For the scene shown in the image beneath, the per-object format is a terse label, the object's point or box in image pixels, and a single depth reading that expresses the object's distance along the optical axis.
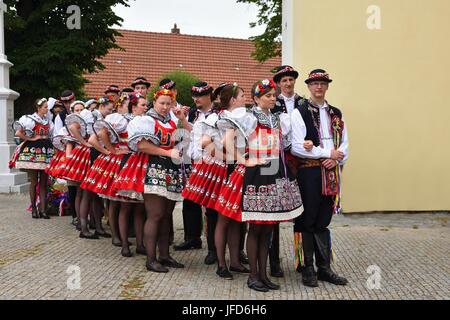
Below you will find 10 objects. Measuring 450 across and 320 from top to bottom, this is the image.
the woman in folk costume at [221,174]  5.32
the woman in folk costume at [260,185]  5.05
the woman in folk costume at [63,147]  8.14
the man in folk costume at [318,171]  5.48
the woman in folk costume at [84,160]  7.77
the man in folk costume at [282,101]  5.86
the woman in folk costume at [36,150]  9.29
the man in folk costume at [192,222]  7.07
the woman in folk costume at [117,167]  6.55
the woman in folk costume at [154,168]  5.70
